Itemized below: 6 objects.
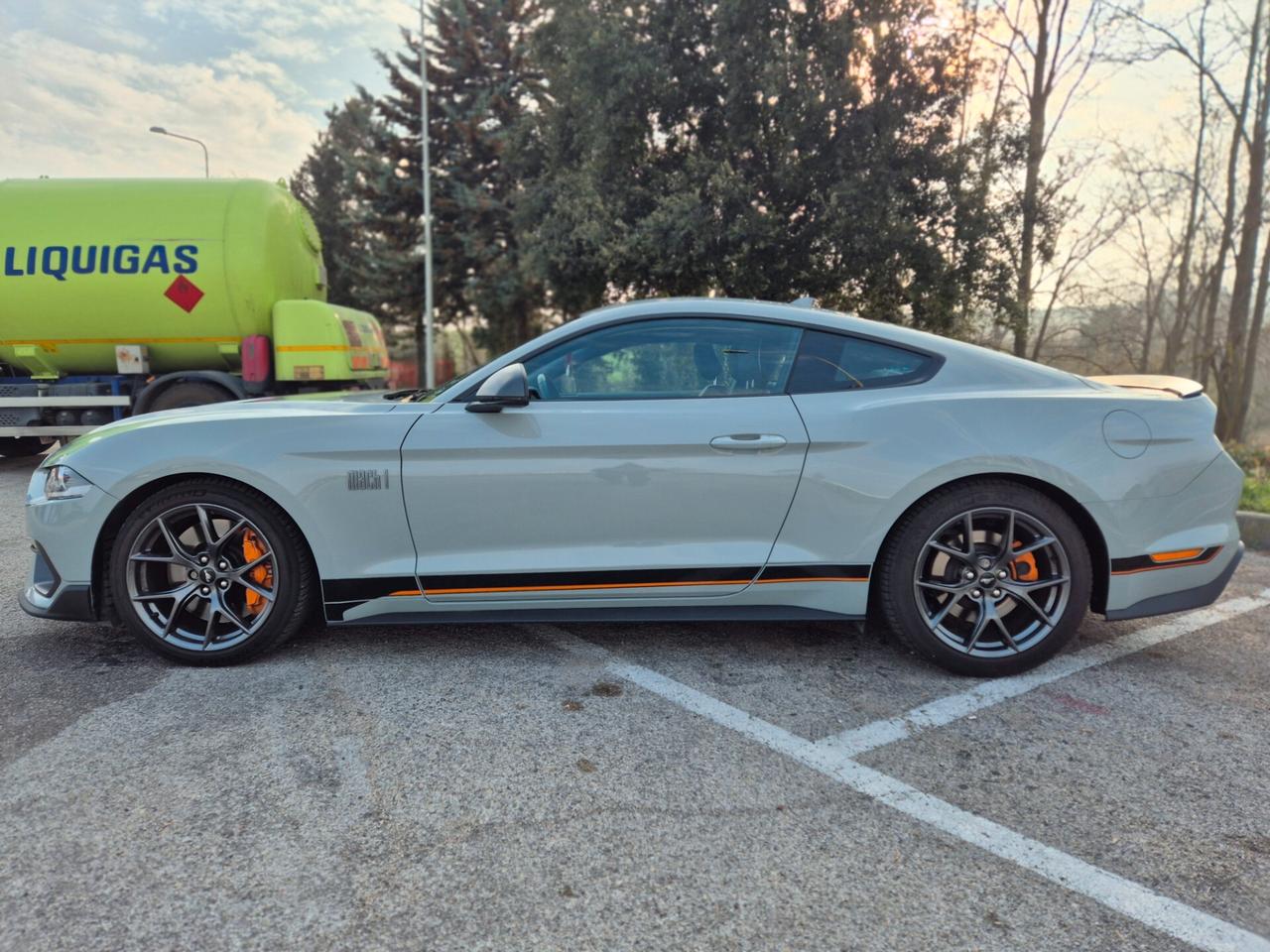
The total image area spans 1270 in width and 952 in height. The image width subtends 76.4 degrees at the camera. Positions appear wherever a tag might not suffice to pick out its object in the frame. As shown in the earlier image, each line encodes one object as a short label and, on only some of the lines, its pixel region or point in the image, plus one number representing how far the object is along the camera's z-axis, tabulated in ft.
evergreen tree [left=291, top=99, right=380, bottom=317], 91.80
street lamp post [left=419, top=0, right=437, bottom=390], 66.59
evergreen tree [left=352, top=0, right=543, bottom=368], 76.74
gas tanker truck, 26.99
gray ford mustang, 9.93
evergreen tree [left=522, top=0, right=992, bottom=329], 40.96
